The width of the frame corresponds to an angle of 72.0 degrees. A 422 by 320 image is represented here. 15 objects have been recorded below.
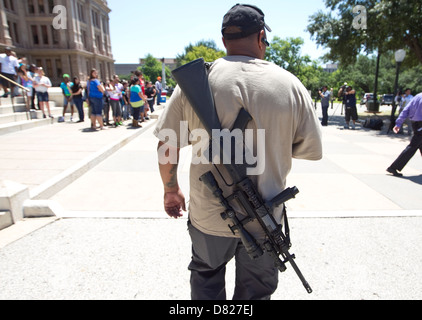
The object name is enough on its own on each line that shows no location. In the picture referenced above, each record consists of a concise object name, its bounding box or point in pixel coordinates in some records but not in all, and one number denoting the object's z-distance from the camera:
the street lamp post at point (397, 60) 12.03
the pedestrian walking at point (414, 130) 5.42
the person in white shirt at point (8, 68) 10.96
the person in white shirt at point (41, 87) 10.70
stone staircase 9.45
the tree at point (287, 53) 50.00
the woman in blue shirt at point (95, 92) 9.41
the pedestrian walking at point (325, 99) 13.45
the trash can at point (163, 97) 24.88
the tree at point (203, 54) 72.69
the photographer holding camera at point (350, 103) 12.51
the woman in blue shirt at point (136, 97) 10.45
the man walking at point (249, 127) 1.48
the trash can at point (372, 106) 21.20
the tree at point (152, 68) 94.06
